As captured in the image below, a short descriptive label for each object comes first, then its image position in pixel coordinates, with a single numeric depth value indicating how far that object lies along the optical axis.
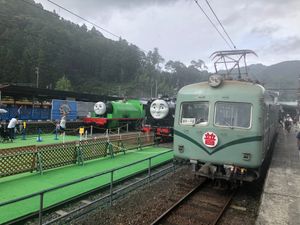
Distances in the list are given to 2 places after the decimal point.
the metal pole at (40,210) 5.21
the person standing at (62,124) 19.41
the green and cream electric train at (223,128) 7.68
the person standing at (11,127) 16.25
